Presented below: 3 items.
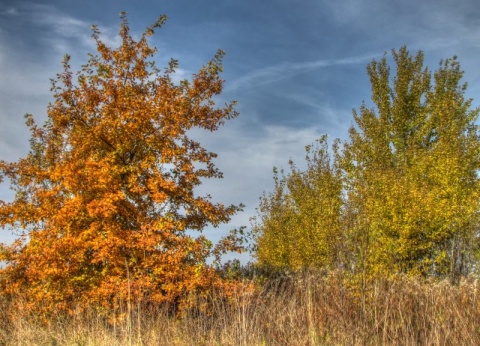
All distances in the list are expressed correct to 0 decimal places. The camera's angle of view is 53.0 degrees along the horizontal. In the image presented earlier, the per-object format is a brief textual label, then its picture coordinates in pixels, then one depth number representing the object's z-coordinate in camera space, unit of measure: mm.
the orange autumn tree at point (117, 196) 12664
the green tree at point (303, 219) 20812
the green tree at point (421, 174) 17375
